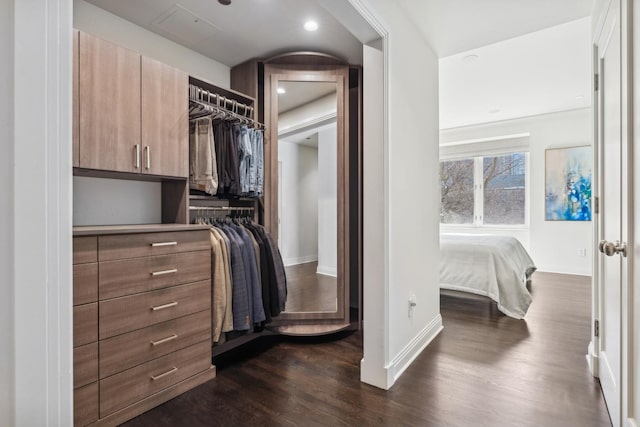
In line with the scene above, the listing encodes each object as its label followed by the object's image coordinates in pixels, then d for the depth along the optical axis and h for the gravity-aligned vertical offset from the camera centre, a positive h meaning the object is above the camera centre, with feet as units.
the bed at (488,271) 10.45 -2.05
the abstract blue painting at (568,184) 16.52 +1.45
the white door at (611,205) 4.55 +0.11
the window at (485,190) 19.11 +1.36
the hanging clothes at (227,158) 7.78 +1.32
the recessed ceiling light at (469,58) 10.72 +5.14
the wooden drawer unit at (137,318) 4.86 -1.79
